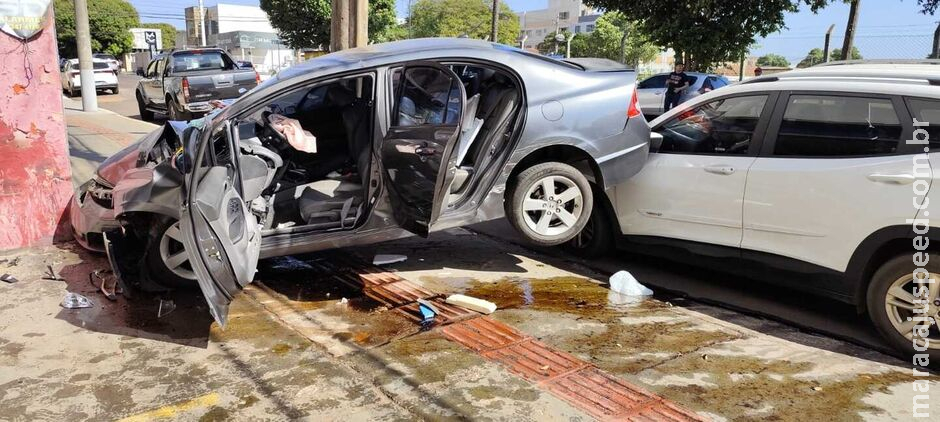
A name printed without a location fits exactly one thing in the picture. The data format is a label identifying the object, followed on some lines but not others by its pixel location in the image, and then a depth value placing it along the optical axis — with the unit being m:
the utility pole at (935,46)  15.03
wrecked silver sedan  4.48
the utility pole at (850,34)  17.75
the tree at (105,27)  58.41
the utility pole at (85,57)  17.09
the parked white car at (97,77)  26.09
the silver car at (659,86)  15.52
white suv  3.84
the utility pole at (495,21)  21.76
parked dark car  13.45
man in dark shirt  13.66
